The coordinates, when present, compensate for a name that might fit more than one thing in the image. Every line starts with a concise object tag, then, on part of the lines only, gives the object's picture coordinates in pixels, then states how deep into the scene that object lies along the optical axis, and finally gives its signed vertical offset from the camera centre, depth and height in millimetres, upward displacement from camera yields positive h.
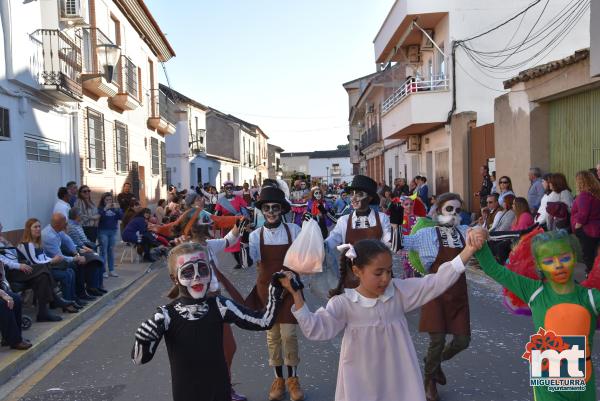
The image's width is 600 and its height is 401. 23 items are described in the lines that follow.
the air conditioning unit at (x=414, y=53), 22734 +5015
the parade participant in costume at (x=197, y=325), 3195 -708
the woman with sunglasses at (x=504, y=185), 11320 -11
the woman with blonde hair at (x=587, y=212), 7996 -395
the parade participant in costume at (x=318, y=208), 11436 -371
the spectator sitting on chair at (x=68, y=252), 8711 -826
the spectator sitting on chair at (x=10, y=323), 6227 -1312
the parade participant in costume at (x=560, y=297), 3271 -636
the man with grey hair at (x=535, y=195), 11305 -212
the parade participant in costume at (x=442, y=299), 4719 -887
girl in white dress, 3150 -737
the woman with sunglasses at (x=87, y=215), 11422 -379
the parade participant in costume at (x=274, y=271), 4980 -729
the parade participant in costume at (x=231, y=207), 5769 -246
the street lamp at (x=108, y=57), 16344 +3768
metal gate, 11570 +995
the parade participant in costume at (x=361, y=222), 5551 -315
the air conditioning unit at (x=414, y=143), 23766 +1731
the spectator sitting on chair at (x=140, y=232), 12430 -799
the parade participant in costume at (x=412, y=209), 6345 -237
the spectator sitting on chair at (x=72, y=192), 12227 +79
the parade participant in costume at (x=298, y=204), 11516 -273
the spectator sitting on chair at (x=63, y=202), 11312 -115
